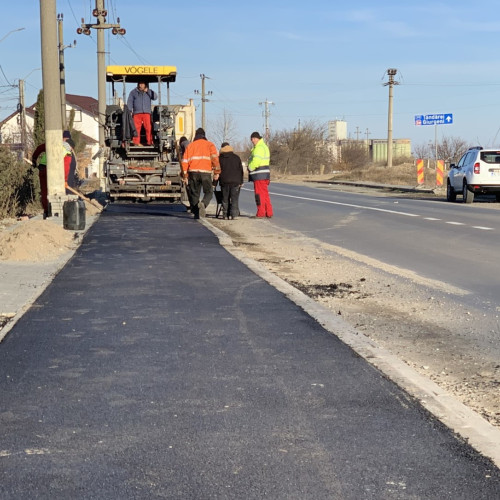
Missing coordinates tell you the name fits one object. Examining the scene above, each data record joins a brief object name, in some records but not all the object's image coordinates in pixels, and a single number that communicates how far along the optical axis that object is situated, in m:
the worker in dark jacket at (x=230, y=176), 19.94
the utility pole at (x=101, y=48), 26.97
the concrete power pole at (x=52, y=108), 17.20
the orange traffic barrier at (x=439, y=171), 37.75
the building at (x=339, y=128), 159.12
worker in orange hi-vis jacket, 19.62
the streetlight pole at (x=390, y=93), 59.69
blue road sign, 42.78
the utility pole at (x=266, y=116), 106.69
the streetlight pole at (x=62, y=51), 41.63
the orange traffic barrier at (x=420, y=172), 40.66
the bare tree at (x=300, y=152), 90.75
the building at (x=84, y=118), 96.62
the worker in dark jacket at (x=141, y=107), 23.95
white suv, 27.67
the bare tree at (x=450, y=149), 82.12
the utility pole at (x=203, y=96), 92.75
